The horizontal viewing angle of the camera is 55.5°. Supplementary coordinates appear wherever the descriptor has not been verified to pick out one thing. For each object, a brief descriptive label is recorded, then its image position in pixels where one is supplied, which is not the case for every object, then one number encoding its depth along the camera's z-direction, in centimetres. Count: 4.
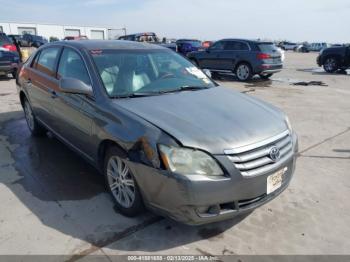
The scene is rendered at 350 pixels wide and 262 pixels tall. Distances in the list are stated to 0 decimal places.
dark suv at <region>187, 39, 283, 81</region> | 1253
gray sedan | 255
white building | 5647
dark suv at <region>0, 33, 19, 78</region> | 1142
